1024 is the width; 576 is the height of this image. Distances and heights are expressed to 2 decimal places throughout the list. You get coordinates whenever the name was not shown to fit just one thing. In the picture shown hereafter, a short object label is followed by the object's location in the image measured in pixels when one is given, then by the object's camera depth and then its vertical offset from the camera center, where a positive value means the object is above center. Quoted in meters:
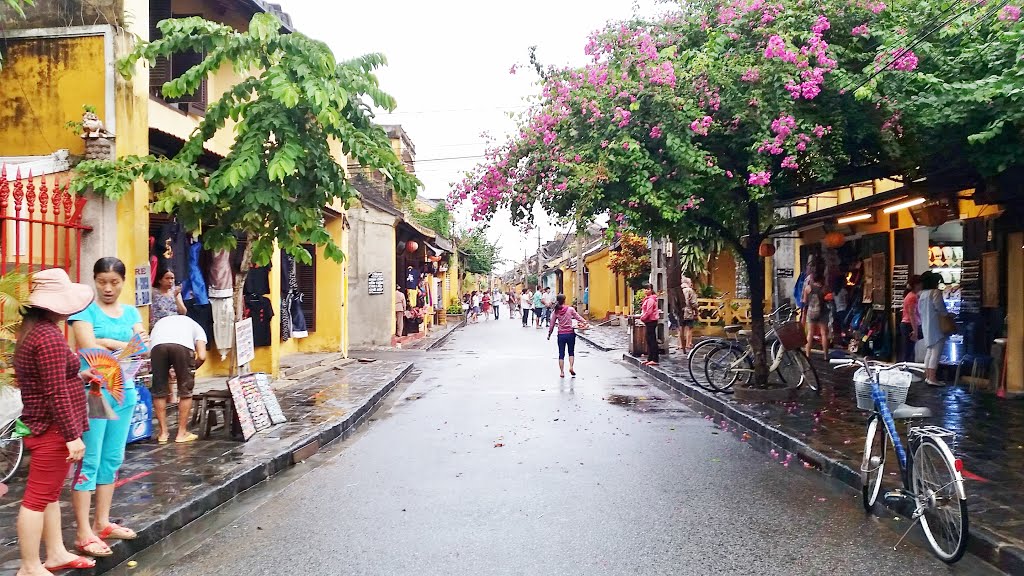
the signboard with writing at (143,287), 8.84 +0.14
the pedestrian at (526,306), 38.75 -0.56
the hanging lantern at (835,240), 17.48 +1.14
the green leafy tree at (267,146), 7.51 +1.52
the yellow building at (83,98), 8.43 +2.22
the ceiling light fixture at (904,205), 13.40 +1.54
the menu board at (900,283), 15.46 +0.14
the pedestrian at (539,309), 37.76 -0.70
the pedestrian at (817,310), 16.92 -0.41
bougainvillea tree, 9.41 +2.16
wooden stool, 8.42 -1.19
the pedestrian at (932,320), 11.69 -0.45
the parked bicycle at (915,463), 4.78 -1.15
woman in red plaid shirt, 4.17 -0.55
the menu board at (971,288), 12.58 +0.02
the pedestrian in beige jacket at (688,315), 19.22 -0.55
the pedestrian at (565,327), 15.42 -0.64
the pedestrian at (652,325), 16.80 -0.68
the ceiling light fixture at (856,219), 16.66 +1.53
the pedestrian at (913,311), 13.13 -0.36
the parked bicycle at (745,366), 11.84 -1.14
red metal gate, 6.92 +0.72
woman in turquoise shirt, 4.75 -0.82
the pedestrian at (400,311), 24.12 -0.45
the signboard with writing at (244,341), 8.92 -0.49
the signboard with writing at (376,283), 22.31 +0.38
